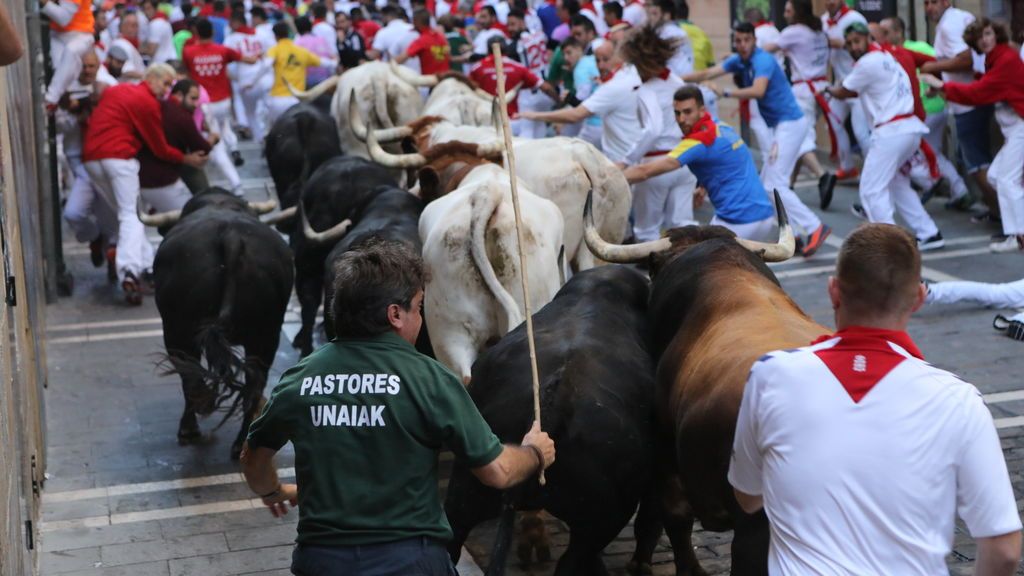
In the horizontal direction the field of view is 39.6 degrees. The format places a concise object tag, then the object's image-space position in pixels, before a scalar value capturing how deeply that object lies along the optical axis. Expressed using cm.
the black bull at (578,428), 566
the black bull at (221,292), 891
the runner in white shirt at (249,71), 2192
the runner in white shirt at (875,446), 338
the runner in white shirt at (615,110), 1318
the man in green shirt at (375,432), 396
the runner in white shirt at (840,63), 1691
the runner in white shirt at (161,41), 2328
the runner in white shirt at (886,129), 1358
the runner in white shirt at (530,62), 1711
